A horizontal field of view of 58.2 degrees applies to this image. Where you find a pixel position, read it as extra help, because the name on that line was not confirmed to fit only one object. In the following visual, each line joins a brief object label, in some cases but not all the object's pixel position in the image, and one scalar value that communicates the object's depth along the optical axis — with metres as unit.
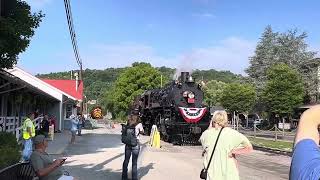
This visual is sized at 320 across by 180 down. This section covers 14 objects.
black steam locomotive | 15.11
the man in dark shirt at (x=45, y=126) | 12.92
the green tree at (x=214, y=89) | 55.28
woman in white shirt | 6.43
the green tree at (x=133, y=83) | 48.42
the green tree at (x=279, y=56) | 35.32
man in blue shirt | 1.09
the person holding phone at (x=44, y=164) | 3.68
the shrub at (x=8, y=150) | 5.53
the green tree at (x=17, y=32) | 7.56
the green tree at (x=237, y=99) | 30.37
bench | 3.33
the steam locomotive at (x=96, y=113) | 47.32
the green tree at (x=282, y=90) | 26.18
